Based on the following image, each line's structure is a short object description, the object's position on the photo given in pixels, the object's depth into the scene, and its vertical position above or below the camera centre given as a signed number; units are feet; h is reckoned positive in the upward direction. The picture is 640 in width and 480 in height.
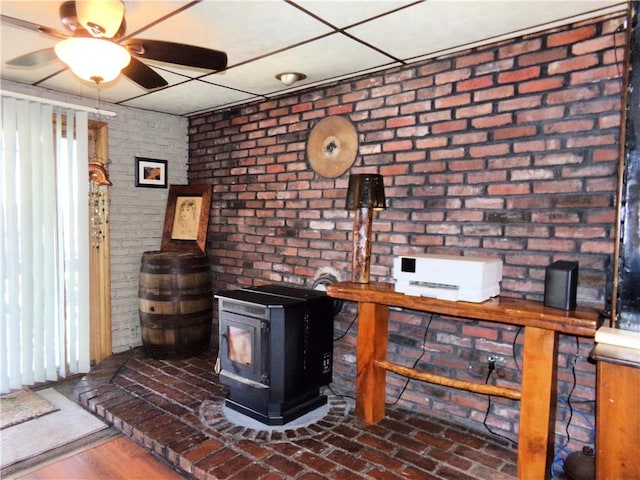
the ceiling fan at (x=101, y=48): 5.02 +2.33
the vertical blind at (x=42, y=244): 9.52 -0.68
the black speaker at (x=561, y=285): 6.04 -0.93
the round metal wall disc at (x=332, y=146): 9.46 +1.68
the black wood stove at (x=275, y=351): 7.87 -2.61
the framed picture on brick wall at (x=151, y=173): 12.12 +1.29
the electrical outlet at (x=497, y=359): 7.52 -2.51
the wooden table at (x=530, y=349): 5.80 -1.84
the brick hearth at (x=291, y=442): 6.59 -3.93
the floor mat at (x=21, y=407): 8.45 -4.10
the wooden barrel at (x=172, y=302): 10.73 -2.21
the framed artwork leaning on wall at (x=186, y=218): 12.39 -0.04
